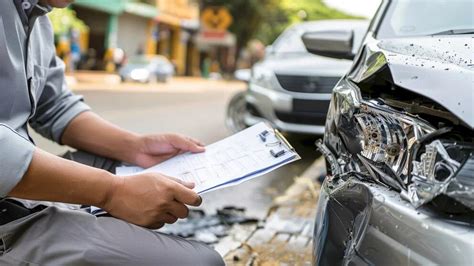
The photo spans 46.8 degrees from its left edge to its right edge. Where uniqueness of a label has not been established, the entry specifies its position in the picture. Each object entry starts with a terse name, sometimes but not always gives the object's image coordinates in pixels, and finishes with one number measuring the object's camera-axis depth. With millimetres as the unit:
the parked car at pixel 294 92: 6332
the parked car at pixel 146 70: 24641
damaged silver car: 1163
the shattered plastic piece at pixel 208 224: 3178
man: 1401
